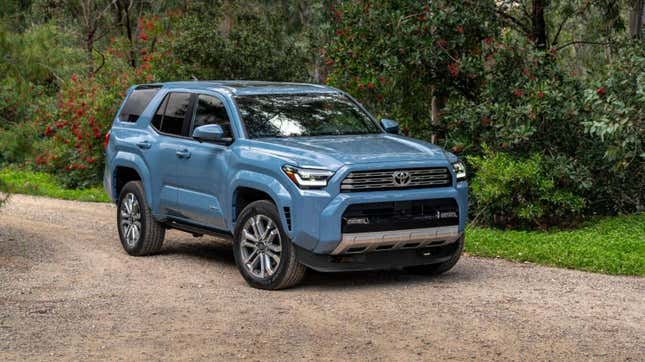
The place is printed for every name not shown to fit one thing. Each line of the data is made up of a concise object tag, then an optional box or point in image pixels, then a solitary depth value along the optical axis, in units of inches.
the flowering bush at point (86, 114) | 877.8
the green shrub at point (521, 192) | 572.1
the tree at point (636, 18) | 630.5
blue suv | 391.9
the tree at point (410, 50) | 624.7
